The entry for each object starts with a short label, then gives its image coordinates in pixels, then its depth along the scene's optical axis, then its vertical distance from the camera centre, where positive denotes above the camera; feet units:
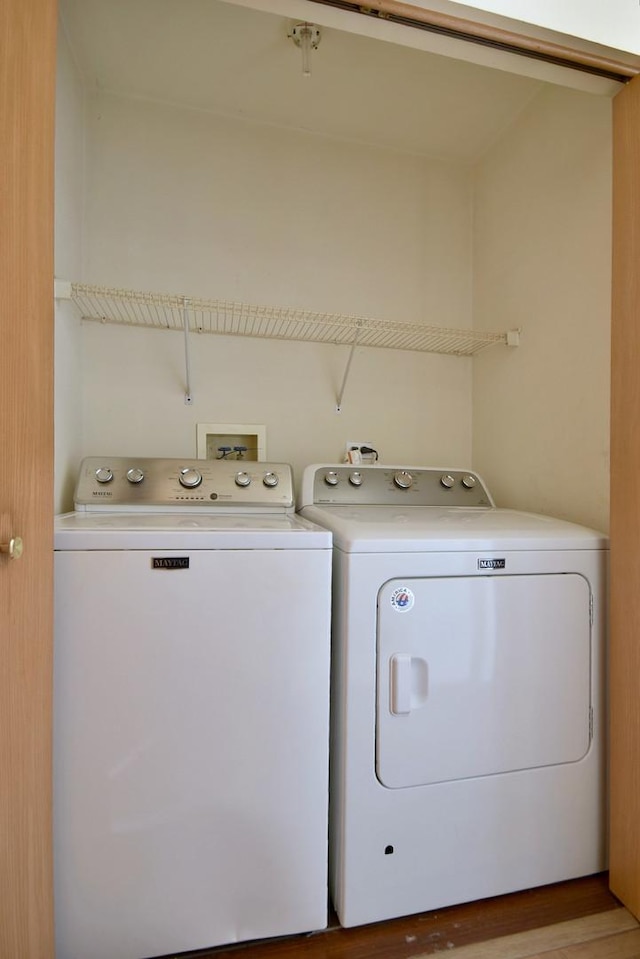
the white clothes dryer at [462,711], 3.73 -1.96
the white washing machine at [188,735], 3.36 -1.91
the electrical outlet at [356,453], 6.35 +0.32
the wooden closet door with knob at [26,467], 2.76 +0.07
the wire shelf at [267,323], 5.58 +2.03
